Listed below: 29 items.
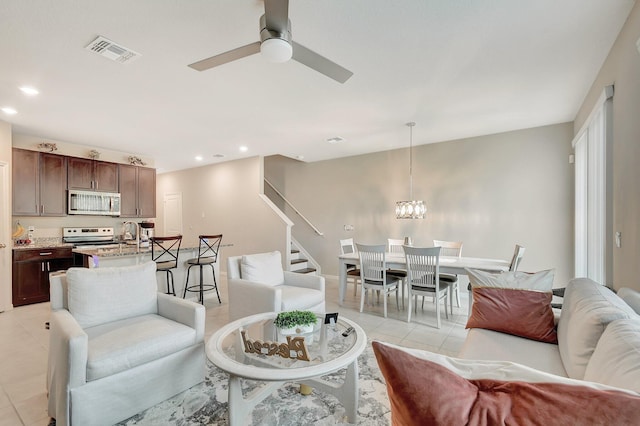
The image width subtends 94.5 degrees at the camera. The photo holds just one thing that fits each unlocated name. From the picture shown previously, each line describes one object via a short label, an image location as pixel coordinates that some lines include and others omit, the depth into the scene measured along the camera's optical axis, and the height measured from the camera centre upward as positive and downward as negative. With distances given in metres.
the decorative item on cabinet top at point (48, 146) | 4.84 +1.12
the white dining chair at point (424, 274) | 3.56 -0.78
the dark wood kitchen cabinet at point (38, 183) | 4.58 +0.51
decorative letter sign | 1.74 -0.82
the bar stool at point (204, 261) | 4.33 -0.71
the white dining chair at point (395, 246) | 5.05 -0.58
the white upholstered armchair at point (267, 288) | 2.93 -0.83
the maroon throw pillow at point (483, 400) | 0.64 -0.44
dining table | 3.51 -0.66
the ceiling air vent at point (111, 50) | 2.28 +1.32
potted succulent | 2.03 -0.76
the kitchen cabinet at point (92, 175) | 5.20 +0.72
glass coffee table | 1.59 -0.86
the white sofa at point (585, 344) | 1.00 -0.57
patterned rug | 1.88 -1.32
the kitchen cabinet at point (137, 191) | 5.88 +0.46
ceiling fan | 1.64 +1.06
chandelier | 4.29 +0.05
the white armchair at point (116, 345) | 1.68 -0.85
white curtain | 2.49 +0.18
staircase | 6.05 -1.08
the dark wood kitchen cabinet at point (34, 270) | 4.36 -0.87
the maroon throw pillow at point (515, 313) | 1.97 -0.71
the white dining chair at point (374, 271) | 3.96 -0.80
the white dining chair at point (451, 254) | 4.03 -0.65
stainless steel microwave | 5.18 +0.20
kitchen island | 3.68 -0.62
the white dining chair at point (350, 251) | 4.52 -0.71
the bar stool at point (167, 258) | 3.93 -0.66
